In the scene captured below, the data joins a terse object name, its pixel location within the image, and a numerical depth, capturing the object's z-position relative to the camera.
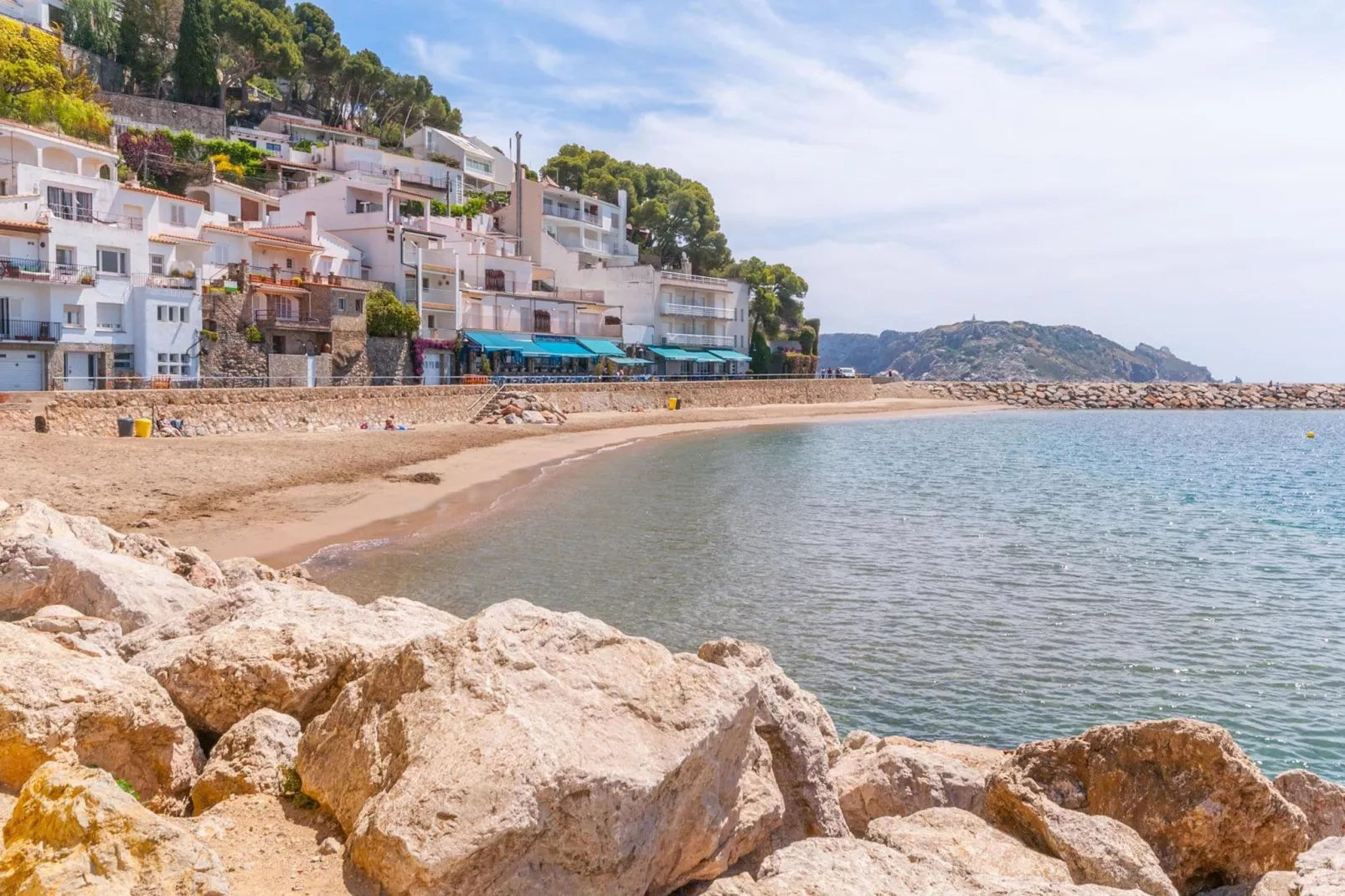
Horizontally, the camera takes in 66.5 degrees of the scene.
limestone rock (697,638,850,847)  6.48
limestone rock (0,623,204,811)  5.56
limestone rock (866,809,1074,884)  5.79
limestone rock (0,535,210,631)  9.63
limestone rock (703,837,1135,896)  5.11
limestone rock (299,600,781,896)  4.55
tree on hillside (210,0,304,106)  83.44
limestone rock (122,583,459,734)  6.71
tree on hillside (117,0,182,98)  80.50
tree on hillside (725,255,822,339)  92.75
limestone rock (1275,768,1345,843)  8.04
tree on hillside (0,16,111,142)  57.05
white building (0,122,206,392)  38.22
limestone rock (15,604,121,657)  7.62
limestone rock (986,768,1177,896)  6.11
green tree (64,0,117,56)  78.69
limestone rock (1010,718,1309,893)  7.00
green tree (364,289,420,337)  54.62
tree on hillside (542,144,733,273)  94.69
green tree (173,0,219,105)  77.88
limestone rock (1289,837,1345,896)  5.51
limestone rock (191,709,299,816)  5.93
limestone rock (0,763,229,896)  4.13
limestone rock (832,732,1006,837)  7.72
